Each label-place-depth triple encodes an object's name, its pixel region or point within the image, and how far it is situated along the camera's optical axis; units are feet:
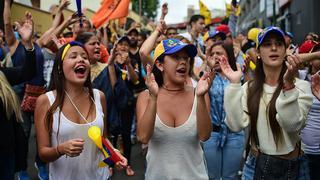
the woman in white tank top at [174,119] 10.19
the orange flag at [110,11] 31.55
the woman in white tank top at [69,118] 10.59
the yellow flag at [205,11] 44.41
